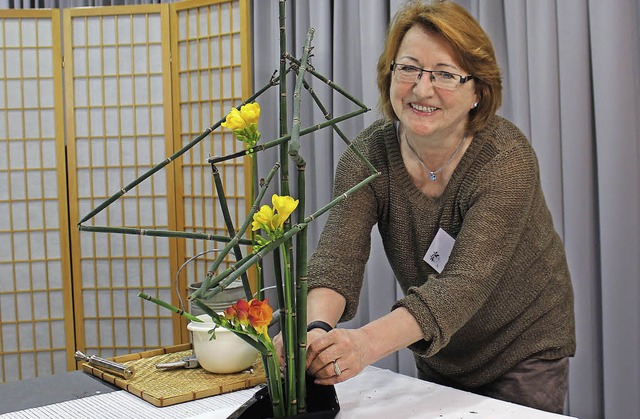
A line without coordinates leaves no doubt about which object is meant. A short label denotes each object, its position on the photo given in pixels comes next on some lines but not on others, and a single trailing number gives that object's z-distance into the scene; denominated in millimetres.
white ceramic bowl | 1619
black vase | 1200
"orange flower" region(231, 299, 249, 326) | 1023
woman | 1466
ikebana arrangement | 1017
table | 1345
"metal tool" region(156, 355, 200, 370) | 1690
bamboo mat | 1500
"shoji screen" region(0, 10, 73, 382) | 3762
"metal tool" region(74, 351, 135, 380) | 1616
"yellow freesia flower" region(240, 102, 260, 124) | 1042
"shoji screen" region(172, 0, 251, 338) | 3465
